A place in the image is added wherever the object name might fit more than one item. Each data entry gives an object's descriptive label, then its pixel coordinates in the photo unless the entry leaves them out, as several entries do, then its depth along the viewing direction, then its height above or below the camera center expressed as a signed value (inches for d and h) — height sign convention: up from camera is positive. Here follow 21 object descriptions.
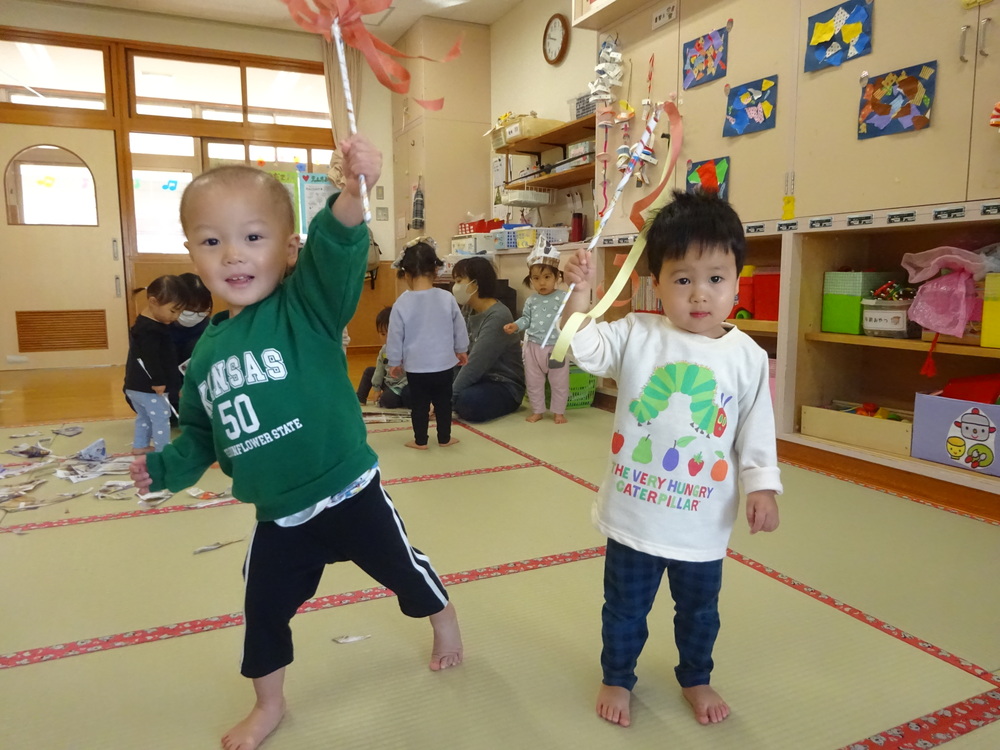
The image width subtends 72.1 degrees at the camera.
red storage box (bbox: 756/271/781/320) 120.6 -0.1
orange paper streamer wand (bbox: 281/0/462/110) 34.4 +13.7
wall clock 199.5 +75.6
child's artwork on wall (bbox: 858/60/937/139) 89.5 +25.9
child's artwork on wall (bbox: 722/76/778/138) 111.4 +31.2
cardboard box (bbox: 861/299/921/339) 99.6 -3.7
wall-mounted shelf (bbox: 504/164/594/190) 179.5 +32.3
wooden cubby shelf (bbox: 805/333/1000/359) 87.7 -7.0
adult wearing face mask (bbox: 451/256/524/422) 146.8 -14.8
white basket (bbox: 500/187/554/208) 202.4 +28.9
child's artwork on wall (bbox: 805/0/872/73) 96.5 +37.5
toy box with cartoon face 86.7 -18.2
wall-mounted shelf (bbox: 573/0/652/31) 141.5 +59.8
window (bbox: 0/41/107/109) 227.9 +74.6
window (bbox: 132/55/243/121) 244.4 +75.8
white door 232.1 +6.9
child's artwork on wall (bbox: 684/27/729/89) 120.3 +42.4
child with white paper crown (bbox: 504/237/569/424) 146.8 -6.9
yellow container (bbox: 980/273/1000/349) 85.7 -2.2
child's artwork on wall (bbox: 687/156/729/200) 121.0 +21.6
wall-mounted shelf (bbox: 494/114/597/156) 174.9 +43.9
